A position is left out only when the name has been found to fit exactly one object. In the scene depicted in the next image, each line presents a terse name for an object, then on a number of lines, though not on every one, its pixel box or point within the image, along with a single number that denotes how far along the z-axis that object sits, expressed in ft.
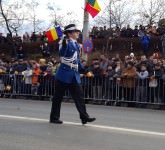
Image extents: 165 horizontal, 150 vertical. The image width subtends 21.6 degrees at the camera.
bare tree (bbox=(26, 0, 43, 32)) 131.64
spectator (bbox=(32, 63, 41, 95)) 54.85
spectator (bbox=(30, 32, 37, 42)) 102.22
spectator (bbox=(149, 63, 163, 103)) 45.44
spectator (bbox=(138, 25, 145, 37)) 77.28
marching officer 27.53
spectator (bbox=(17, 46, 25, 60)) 88.38
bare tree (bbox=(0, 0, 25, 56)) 115.96
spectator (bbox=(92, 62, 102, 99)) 49.74
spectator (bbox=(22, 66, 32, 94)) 55.62
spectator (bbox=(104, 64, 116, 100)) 48.65
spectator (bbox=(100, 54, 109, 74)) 51.41
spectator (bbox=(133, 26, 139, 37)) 81.07
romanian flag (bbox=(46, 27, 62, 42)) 32.89
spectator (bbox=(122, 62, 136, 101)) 47.34
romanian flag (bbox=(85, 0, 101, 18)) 61.67
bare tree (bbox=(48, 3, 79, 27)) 137.69
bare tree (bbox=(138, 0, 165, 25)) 113.19
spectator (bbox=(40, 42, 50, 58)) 89.66
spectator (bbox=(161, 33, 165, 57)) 71.22
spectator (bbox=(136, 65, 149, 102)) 46.37
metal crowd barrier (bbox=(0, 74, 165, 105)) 45.85
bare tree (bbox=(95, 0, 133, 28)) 111.75
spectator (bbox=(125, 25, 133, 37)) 81.76
